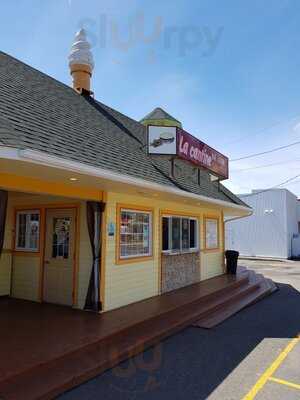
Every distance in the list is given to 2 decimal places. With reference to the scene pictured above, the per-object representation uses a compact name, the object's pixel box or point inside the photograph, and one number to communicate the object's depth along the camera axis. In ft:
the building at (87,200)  18.49
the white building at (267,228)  85.56
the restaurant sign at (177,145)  31.40
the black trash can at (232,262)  46.42
